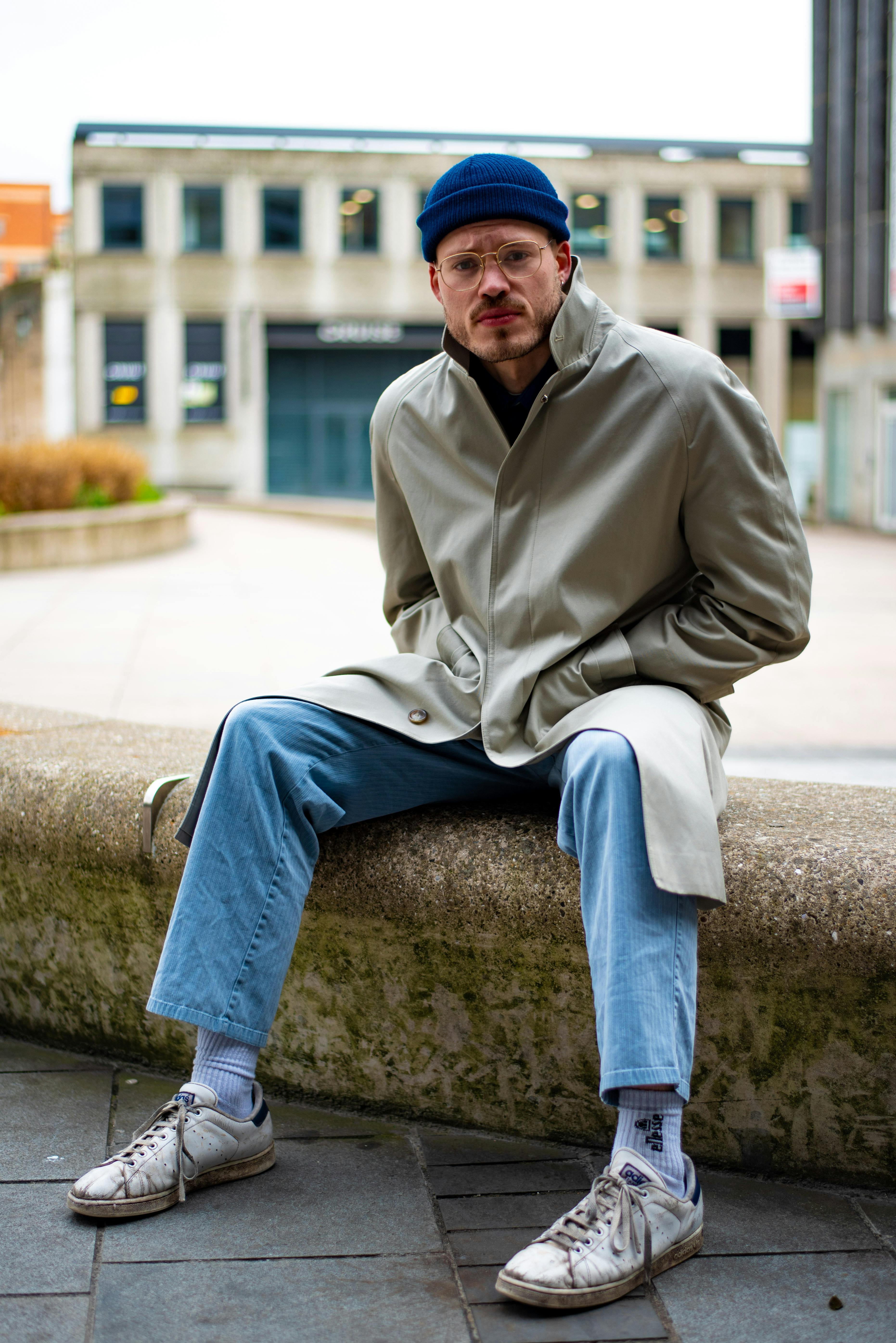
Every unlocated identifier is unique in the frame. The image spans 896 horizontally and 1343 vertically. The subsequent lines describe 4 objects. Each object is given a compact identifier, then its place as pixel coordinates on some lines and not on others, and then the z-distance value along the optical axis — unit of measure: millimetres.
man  2217
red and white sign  27703
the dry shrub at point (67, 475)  17031
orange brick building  86250
